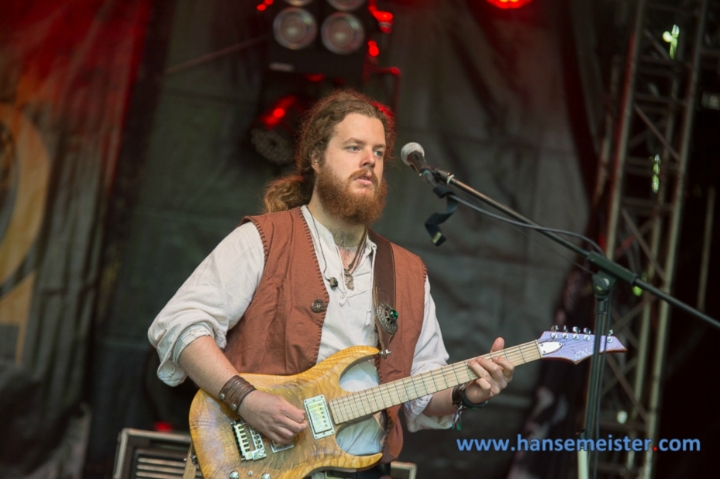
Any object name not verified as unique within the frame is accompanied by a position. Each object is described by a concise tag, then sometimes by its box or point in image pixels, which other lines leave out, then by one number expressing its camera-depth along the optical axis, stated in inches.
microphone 223.9
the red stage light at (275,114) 387.2
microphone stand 190.2
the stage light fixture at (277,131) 387.5
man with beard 222.5
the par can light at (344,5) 385.4
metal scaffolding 387.5
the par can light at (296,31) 382.3
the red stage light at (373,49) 393.7
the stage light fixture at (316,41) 382.3
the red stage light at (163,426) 377.1
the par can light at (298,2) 383.6
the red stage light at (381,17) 390.6
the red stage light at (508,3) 419.5
